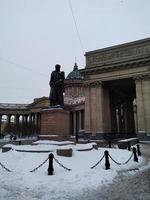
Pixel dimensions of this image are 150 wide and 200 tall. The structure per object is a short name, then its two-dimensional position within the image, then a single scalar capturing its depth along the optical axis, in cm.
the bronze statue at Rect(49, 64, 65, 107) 1619
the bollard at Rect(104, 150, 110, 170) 1020
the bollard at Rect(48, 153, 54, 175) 900
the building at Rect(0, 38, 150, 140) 3181
